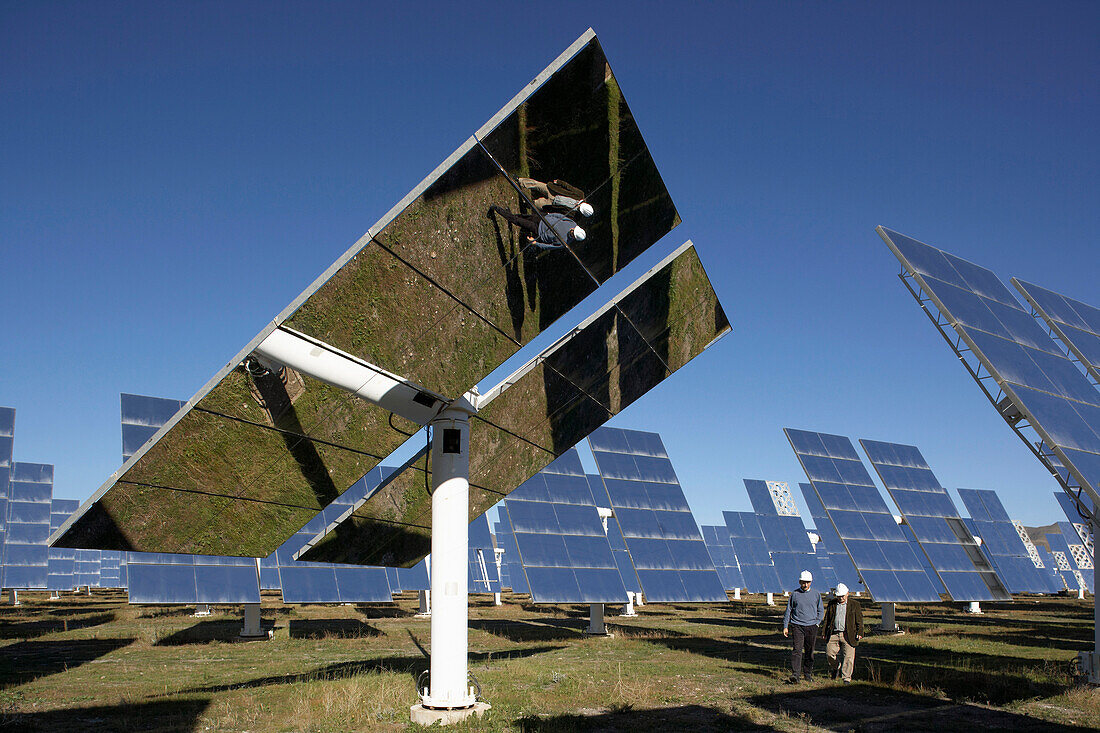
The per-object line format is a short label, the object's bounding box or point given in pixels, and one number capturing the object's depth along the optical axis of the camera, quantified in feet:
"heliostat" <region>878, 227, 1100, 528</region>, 44.98
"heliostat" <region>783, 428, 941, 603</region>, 74.84
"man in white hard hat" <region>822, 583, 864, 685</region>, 48.60
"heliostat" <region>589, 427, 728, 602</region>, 75.61
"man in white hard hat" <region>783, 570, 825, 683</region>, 47.80
